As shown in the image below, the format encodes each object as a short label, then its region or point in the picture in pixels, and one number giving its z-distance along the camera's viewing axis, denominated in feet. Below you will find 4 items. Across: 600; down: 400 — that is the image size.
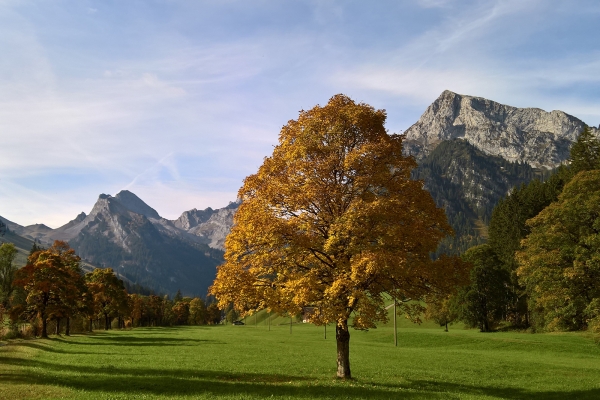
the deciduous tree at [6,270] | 327.06
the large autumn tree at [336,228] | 77.66
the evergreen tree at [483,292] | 303.27
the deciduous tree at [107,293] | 321.52
